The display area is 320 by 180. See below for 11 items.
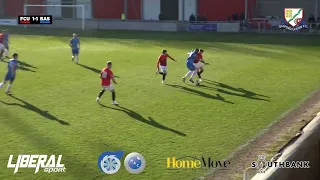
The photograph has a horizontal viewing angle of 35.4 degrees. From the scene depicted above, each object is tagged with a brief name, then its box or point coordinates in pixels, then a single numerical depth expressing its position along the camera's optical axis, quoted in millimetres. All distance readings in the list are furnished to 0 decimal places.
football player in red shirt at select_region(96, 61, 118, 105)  18328
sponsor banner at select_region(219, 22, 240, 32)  52344
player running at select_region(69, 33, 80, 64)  28984
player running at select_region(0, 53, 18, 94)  20453
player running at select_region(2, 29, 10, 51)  31316
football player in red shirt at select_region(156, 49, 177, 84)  22547
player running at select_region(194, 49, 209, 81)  22872
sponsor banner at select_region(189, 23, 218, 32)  52750
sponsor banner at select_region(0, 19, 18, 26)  57344
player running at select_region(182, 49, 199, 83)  22578
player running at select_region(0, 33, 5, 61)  30312
